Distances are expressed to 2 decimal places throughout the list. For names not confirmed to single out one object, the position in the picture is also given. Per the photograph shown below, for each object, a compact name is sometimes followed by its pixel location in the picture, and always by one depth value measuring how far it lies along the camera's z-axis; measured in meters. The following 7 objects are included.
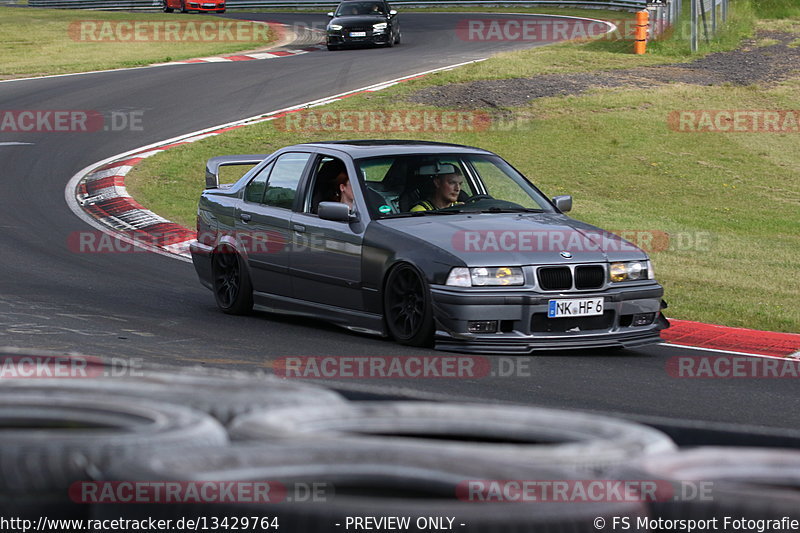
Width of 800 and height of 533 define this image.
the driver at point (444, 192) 18.36
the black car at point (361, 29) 67.69
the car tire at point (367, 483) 5.52
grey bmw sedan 16.19
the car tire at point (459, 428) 6.60
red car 104.19
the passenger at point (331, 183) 18.78
